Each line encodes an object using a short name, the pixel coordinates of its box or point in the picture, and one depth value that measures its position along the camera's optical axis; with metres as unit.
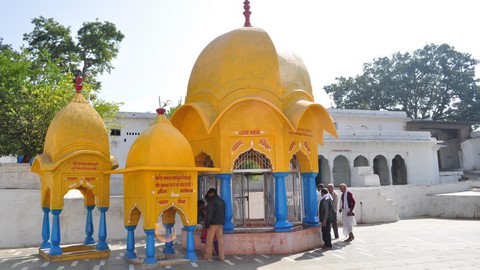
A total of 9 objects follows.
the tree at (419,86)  42.62
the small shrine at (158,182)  8.07
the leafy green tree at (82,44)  26.56
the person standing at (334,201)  11.55
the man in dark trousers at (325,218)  9.99
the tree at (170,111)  30.12
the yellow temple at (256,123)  9.70
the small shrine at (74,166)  9.03
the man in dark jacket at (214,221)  8.65
